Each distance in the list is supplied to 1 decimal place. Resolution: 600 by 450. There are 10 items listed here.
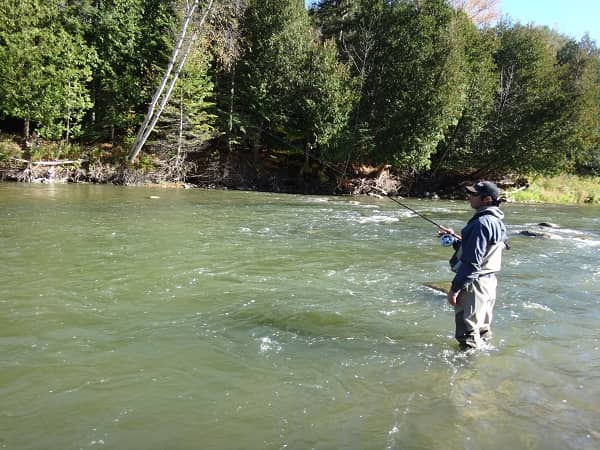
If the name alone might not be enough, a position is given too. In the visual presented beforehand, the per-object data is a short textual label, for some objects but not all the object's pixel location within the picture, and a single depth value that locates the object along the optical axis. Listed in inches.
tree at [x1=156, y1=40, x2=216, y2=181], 1033.5
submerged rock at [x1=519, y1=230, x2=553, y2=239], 518.2
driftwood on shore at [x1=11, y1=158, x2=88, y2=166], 943.7
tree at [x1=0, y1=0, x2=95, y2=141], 934.4
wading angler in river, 184.5
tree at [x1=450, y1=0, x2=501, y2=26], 1659.9
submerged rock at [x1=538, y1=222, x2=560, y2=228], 615.6
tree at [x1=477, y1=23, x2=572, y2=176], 1123.3
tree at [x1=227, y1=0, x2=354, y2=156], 1046.4
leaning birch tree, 881.5
